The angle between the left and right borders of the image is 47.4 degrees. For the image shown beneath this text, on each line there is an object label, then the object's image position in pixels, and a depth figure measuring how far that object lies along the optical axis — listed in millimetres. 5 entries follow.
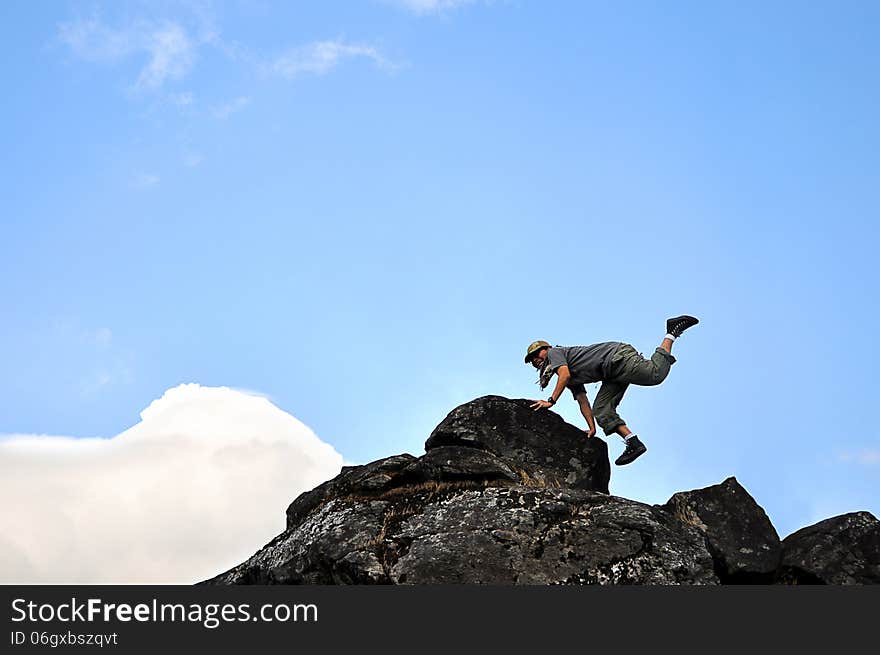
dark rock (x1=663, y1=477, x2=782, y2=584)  15086
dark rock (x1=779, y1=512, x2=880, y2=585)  15328
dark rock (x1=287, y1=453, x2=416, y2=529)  15562
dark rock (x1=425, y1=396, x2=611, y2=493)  16375
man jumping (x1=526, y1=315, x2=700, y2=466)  18188
